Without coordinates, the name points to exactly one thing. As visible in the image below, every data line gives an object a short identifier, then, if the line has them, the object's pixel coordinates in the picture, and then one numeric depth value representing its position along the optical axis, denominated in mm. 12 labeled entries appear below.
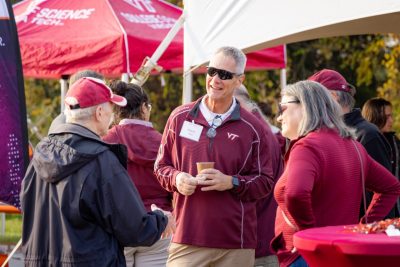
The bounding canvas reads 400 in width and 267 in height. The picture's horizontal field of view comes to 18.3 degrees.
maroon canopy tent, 12132
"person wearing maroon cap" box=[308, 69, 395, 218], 7681
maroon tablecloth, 5117
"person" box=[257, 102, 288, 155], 9404
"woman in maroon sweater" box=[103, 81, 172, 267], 7992
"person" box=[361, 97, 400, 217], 10549
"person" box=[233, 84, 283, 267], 8334
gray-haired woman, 6050
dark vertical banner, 7088
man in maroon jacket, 7120
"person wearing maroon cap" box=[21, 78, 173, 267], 5616
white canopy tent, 8275
